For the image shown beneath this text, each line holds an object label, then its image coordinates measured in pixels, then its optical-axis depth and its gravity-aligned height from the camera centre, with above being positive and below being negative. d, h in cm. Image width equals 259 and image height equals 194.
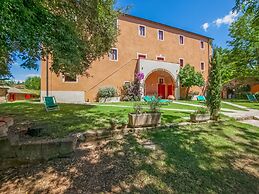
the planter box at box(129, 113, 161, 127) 682 -78
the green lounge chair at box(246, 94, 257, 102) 2274 -10
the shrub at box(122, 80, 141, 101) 1982 +68
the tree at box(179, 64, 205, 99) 2286 +241
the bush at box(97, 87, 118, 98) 1857 +55
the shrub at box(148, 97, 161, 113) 760 -29
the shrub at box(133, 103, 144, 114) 710 -45
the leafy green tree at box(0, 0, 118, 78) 446 +193
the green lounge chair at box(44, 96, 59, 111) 1103 -34
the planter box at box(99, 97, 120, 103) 1856 -21
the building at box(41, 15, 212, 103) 1903 +403
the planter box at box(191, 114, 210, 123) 837 -88
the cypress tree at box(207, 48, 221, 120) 900 +48
